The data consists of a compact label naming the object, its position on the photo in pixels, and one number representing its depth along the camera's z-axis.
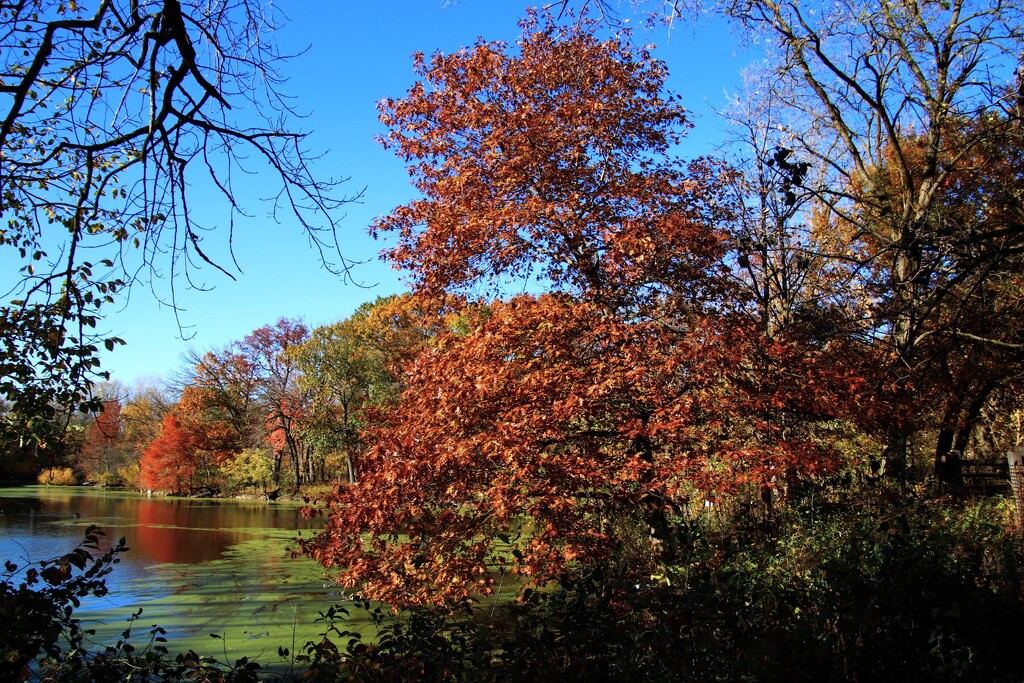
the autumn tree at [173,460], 36.41
